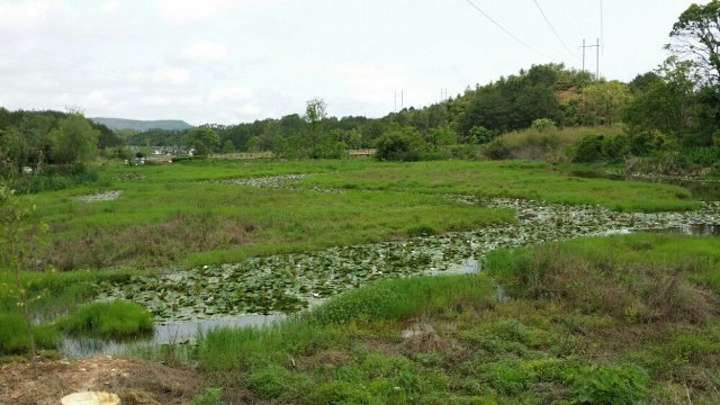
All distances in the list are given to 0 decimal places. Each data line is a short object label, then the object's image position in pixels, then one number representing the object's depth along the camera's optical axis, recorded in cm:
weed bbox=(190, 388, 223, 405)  629
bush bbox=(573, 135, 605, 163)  5075
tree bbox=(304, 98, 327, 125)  8081
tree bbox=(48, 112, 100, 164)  5181
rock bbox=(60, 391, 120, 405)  604
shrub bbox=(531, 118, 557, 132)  6688
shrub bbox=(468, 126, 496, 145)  8094
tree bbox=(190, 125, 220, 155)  9728
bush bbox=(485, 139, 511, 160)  6494
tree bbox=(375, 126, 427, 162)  6541
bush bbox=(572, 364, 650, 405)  607
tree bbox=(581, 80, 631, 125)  7419
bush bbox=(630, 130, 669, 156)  4653
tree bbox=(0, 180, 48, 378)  765
